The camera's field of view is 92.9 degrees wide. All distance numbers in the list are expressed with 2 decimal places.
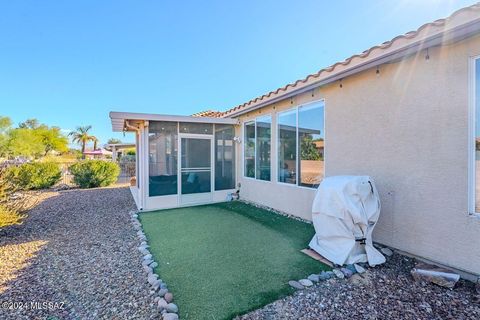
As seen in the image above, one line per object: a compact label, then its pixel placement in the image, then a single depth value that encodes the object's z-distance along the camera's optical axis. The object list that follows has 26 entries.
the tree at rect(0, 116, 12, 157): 26.71
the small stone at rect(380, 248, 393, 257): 4.14
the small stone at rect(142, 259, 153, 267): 3.88
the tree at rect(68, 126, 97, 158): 42.72
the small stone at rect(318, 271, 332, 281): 3.38
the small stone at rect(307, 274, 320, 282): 3.33
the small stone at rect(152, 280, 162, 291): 3.13
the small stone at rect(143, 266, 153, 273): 3.63
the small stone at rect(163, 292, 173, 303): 2.86
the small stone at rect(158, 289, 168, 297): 2.98
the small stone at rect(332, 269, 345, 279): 3.44
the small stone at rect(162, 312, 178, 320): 2.49
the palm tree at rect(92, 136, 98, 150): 44.28
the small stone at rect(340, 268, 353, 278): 3.48
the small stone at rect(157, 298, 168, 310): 2.71
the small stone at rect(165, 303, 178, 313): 2.66
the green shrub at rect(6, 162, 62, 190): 11.87
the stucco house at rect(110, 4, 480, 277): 3.31
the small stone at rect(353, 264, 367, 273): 3.59
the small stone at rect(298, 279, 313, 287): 3.21
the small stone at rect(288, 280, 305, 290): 3.15
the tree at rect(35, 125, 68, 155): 37.28
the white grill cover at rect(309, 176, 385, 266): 3.83
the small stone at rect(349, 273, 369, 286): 3.28
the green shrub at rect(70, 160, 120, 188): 13.06
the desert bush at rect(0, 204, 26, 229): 4.76
